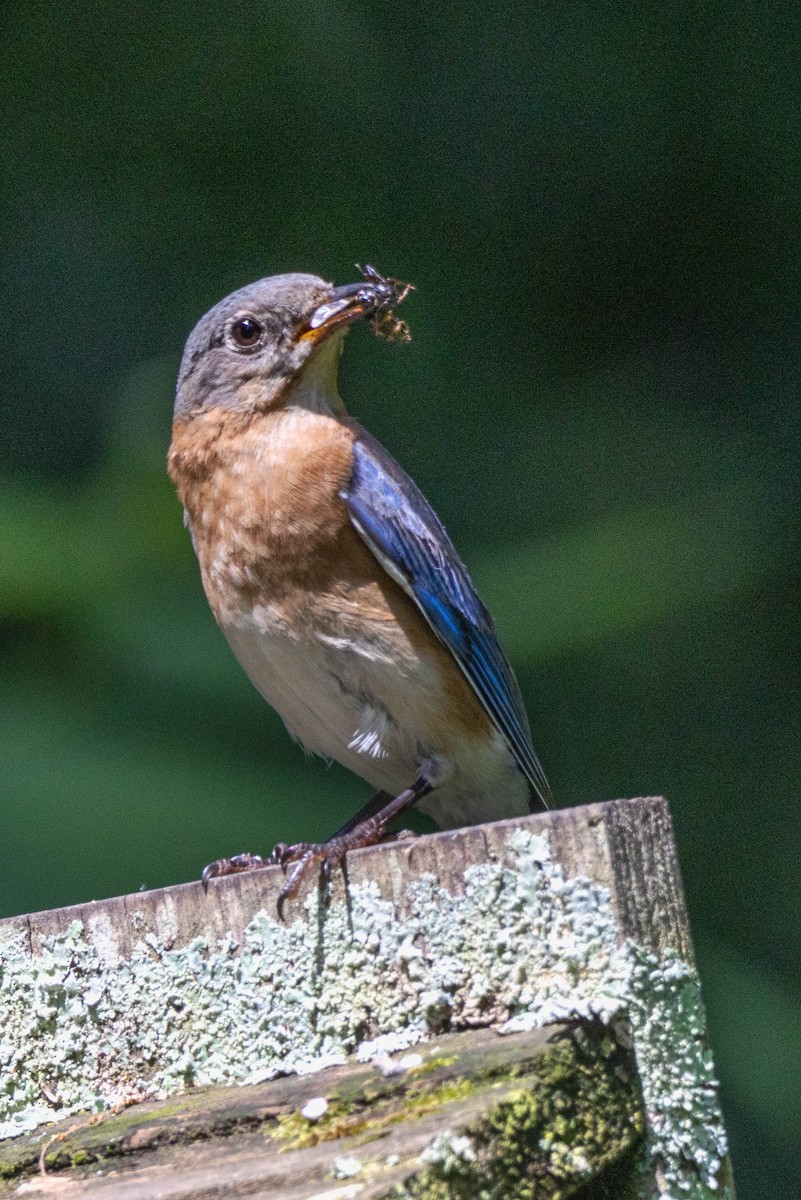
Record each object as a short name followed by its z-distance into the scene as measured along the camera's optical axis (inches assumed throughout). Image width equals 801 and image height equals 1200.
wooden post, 170.6
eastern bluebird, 176.1
